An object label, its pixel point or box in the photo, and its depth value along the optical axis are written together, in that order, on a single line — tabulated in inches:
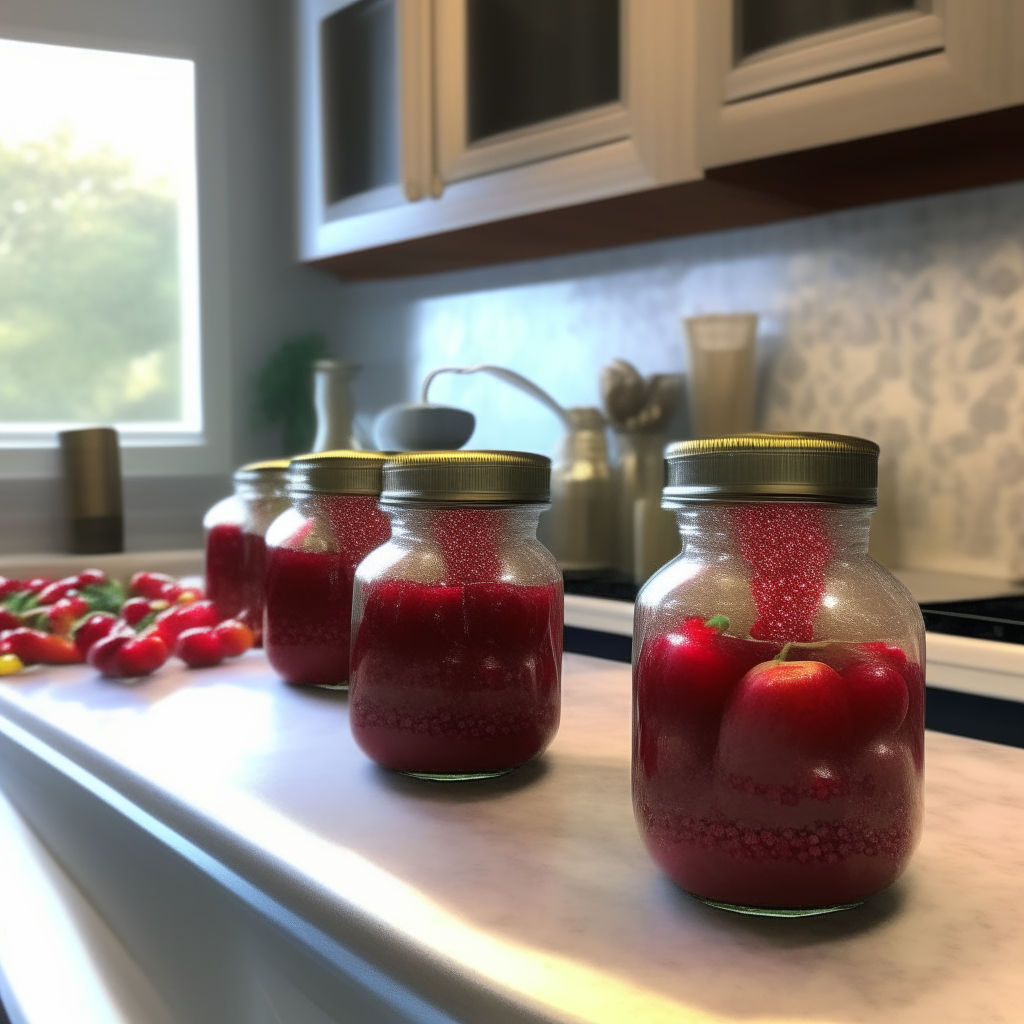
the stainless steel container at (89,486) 95.7
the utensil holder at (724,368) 71.7
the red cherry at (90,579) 56.2
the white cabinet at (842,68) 46.6
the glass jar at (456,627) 26.9
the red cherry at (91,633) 44.5
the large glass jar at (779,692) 19.2
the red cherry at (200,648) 42.3
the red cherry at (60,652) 44.1
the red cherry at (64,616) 46.6
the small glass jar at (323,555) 36.4
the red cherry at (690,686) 19.8
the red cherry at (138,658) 40.6
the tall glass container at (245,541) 46.2
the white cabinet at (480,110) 61.7
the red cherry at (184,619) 43.9
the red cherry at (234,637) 43.1
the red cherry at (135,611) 47.9
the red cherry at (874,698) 19.4
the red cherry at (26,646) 43.8
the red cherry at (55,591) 51.8
